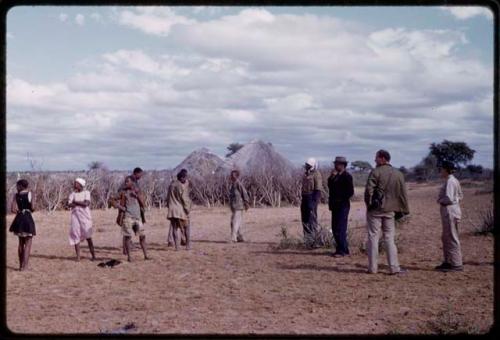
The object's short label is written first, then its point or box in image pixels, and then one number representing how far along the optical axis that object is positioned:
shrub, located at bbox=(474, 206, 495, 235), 12.13
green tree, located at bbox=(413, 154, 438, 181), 45.19
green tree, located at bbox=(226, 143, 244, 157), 45.89
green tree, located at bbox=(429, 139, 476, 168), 37.41
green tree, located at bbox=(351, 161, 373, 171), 51.88
